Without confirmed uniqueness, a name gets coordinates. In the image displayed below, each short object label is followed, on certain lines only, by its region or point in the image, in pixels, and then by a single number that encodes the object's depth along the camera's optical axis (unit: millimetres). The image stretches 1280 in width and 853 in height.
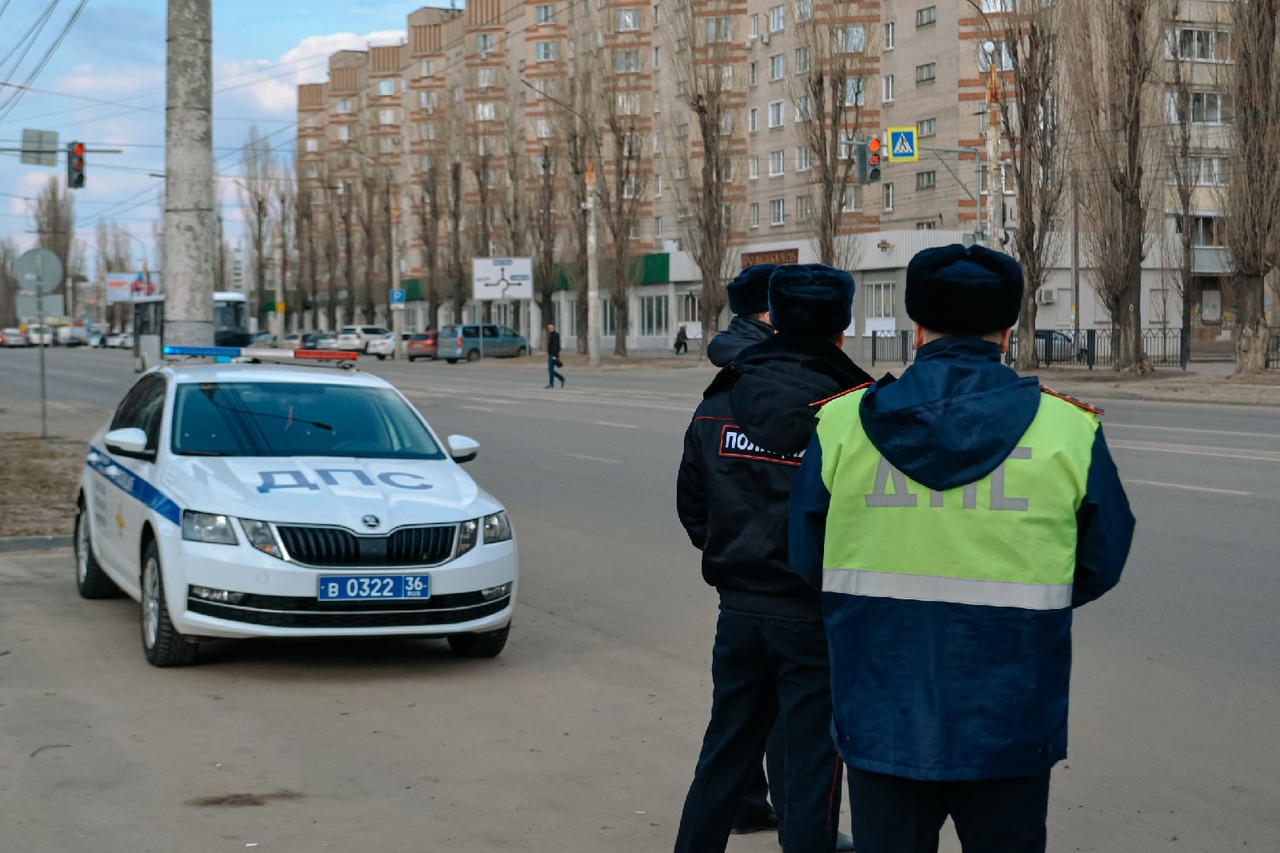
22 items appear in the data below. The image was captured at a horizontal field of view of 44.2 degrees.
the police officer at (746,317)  4699
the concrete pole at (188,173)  14125
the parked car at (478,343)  67312
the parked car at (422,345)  69562
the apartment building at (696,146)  54875
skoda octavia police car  7156
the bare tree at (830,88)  49281
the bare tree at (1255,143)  31656
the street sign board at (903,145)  35344
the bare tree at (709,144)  54188
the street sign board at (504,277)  70438
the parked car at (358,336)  74500
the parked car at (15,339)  118962
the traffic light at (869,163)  35728
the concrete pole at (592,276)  52406
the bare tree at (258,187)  103312
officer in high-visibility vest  2805
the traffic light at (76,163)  36969
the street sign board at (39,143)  36469
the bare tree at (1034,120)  38531
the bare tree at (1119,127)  35406
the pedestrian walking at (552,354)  37969
